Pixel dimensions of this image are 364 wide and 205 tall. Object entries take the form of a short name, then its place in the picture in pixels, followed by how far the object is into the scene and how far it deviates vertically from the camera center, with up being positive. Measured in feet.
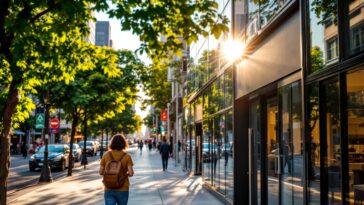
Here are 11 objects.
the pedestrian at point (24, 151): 161.46 -3.95
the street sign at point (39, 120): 73.67 +2.93
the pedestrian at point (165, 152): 89.10 -2.27
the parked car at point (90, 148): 180.01 -3.18
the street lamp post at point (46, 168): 67.56 -4.10
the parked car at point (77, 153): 128.74 -3.61
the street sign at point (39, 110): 75.40 +4.67
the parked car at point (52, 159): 95.50 -3.95
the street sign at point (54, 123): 90.63 +3.04
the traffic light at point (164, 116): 148.46 +7.47
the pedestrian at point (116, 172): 23.21 -1.59
